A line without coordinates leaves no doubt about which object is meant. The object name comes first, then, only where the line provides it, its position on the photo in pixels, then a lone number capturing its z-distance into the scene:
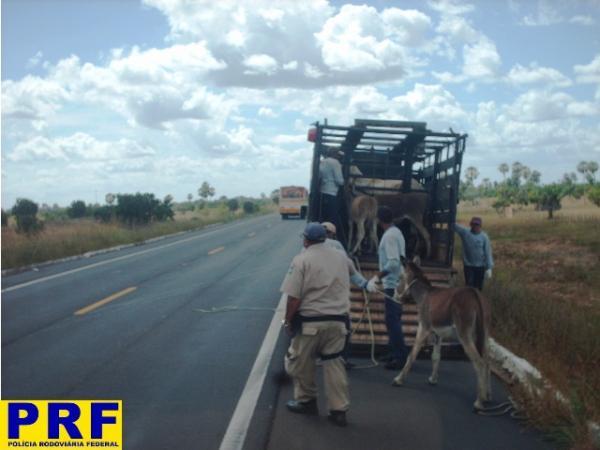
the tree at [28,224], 36.38
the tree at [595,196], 50.77
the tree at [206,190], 146.75
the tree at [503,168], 162.25
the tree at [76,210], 81.62
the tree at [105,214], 52.83
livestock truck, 10.66
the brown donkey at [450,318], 7.61
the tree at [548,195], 62.74
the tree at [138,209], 52.09
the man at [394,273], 9.09
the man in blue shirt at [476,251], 11.70
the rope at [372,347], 9.24
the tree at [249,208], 99.64
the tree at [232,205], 107.38
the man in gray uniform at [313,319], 7.03
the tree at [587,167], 129.62
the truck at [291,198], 64.12
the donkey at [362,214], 11.95
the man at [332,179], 11.70
